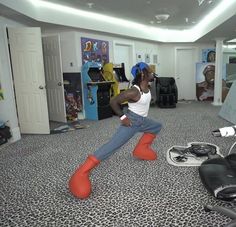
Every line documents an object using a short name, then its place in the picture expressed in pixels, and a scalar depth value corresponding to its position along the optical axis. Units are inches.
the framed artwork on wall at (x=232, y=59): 400.0
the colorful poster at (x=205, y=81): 360.5
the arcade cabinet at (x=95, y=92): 238.7
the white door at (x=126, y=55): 303.3
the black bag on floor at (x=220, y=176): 68.8
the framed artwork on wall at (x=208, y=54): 370.0
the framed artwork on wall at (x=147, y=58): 346.6
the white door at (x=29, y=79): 178.4
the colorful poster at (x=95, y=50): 247.0
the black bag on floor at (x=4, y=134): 163.1
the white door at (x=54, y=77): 215.0
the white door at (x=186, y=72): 381.4
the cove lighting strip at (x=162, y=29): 195.6
